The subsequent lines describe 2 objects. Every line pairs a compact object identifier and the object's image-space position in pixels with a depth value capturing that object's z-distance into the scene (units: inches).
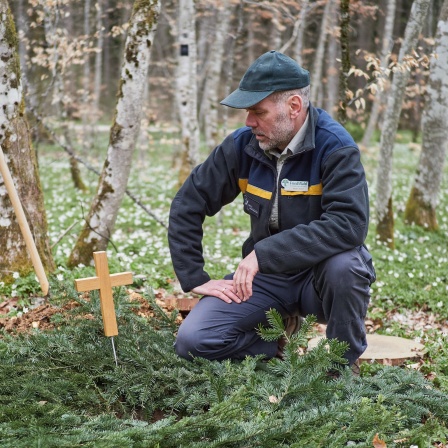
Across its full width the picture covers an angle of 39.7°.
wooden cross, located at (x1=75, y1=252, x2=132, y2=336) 132.6
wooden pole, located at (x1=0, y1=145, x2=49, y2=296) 135.4
